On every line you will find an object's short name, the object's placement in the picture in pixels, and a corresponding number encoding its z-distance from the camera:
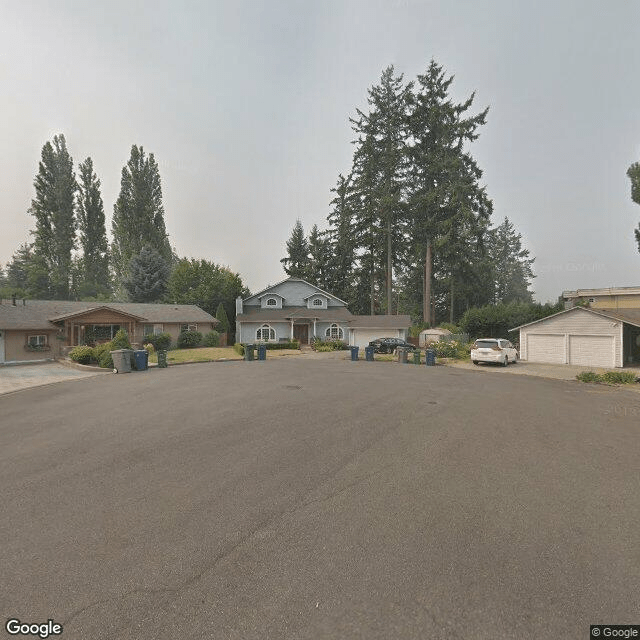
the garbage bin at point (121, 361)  18.56
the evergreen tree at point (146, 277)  48.94
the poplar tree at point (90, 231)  53.62
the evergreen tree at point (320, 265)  53.72
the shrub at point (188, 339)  32.94
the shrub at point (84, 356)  21.00
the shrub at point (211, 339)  34.84
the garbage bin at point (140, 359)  19.59
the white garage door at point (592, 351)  20.75
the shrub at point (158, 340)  29.97
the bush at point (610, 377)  15.50
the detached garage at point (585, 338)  20.59
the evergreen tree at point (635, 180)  34.28
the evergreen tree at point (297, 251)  57.19
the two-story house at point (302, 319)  34.19
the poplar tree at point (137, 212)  52.28
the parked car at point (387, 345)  29.30
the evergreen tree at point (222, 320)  37.31
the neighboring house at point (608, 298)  29.64
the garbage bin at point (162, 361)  20.77
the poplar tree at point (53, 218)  50.38
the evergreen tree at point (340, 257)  52.06
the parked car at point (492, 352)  21.67
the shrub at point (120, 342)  21.22
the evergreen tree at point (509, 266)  66.06
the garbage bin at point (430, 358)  22.22
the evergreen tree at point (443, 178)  37.84
